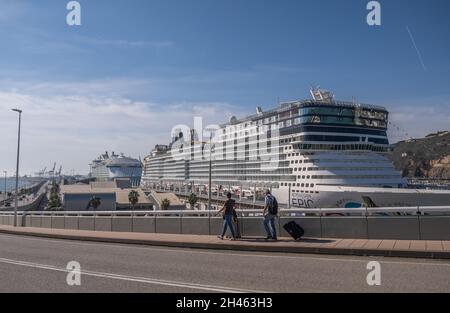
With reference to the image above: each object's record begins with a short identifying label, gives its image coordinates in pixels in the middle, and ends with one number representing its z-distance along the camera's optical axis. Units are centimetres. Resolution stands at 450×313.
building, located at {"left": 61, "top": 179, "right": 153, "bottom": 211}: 7938
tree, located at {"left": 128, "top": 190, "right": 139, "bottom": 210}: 8019
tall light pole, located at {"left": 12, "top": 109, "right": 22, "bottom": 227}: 2698
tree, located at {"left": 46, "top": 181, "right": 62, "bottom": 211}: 8349
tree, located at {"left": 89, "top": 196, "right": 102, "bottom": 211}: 7594
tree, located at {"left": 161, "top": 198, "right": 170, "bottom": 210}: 7056
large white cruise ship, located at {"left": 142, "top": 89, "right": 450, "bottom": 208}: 4338
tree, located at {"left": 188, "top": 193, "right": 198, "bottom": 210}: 7694
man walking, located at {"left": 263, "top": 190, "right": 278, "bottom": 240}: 1326
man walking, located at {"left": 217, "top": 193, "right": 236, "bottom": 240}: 1373
